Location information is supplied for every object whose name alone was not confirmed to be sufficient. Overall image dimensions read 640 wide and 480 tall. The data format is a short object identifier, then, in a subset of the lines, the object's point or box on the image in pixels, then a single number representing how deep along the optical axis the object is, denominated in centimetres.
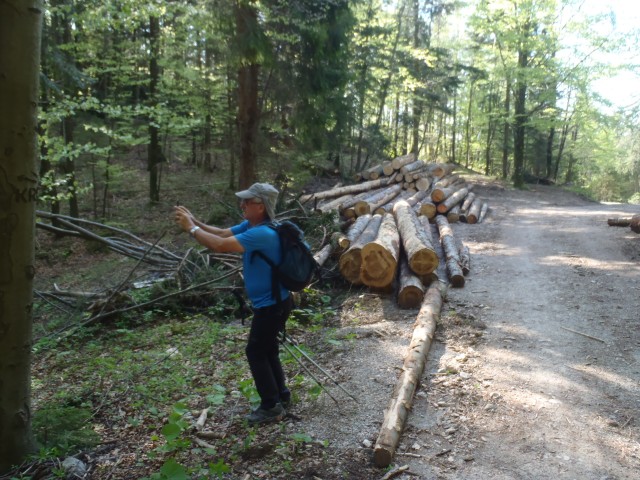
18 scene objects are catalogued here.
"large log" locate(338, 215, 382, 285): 815
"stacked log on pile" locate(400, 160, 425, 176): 1730
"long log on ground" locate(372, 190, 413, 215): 1260
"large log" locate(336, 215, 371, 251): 919
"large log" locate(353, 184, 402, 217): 1272
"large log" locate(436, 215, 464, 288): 798
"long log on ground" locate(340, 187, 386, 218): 1280
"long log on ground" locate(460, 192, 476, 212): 1468
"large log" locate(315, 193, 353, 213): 1326
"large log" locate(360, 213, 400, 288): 775
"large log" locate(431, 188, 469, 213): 1362
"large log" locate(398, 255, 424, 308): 725
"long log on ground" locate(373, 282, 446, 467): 369
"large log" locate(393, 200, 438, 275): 773
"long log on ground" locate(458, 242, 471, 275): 865
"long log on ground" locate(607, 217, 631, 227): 1125
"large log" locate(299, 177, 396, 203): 1526
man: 386
